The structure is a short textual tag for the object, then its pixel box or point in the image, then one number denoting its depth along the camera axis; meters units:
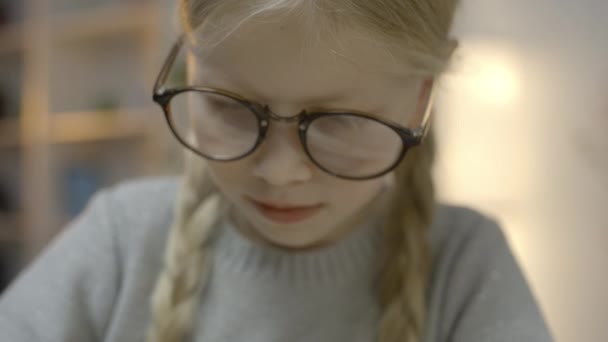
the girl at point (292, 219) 0.50
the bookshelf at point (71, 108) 2.12
